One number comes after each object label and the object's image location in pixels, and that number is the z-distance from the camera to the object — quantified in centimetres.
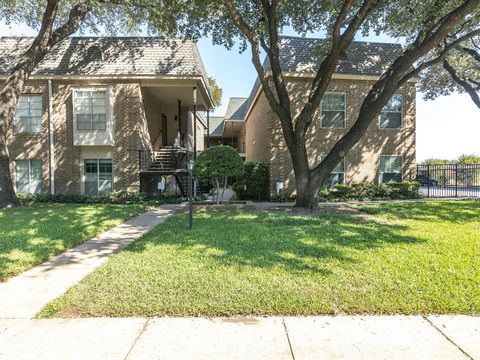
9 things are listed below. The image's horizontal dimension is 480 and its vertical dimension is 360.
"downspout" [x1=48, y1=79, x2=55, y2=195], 1403
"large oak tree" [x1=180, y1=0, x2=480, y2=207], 889
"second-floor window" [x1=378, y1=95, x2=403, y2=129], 1488
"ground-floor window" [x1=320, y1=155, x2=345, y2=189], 1459
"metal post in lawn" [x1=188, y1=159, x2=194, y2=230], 663
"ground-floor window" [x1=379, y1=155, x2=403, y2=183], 1489
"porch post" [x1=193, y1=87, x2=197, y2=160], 1378
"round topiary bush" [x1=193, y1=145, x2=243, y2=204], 1066
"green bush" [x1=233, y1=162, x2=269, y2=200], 1391
